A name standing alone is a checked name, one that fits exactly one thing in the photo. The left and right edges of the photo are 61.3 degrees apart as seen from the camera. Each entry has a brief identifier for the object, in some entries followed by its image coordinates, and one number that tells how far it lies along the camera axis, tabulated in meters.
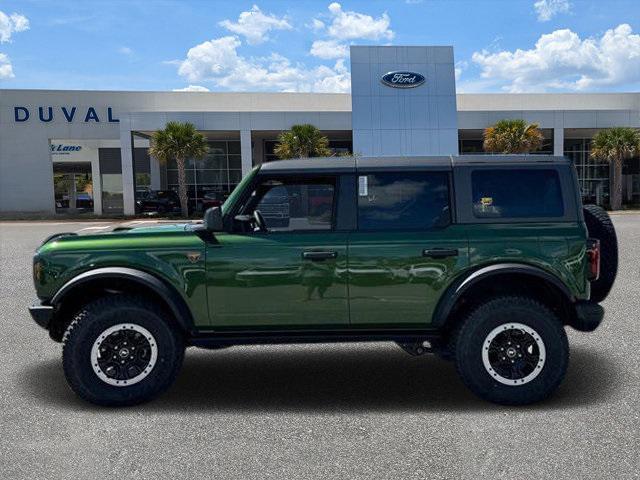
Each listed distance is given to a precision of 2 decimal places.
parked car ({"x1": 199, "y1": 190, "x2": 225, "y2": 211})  29.72
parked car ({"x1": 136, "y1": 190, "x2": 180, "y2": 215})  33.47
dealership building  32.94
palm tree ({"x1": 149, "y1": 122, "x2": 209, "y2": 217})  30.77
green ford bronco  4.05
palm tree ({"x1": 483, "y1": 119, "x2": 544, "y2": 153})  31.77
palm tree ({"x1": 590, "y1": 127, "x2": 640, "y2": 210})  33.03
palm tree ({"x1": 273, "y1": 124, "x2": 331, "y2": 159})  31.20
